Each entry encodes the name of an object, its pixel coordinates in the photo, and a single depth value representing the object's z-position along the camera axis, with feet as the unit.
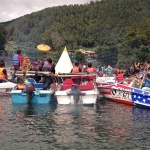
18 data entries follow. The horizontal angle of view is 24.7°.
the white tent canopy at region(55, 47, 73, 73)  78.62
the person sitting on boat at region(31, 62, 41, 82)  71.41
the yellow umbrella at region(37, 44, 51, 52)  86.12
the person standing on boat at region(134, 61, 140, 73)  91.61
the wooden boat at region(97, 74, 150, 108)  59.58
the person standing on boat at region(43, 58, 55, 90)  68.23
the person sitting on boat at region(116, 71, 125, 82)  81.52
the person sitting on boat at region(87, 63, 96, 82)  67.41
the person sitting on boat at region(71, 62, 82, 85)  66.28
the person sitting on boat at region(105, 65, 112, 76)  109.11
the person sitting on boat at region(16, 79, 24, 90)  62.17
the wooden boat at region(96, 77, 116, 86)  78.14
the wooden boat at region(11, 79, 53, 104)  60.32
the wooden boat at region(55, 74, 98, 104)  59.16
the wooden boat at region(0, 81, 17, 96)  71.41
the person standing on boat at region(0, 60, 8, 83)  73.15
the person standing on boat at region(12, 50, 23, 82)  76.33
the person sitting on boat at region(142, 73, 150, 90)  61.46
